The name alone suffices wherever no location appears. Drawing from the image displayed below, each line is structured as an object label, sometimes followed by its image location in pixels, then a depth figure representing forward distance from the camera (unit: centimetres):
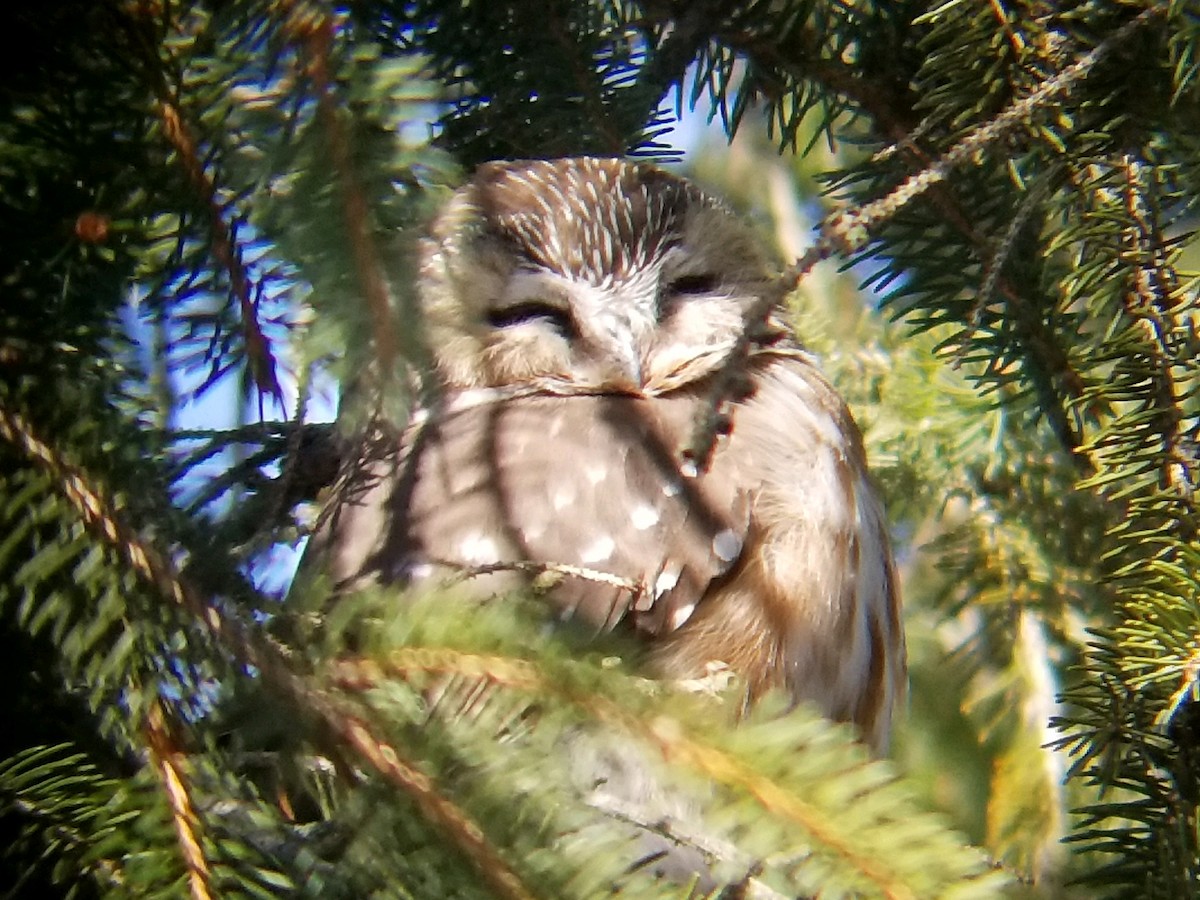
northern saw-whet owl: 410
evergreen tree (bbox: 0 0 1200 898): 301
